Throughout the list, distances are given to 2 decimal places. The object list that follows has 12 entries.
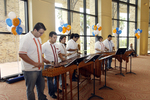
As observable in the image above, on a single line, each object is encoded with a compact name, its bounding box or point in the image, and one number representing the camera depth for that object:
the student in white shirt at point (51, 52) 2.72
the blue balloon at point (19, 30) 3.75
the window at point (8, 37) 4.39
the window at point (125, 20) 9.40
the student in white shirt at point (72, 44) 4.01
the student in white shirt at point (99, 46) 5.39
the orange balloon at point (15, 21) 3.63
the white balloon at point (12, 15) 3.59
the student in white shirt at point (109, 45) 5.84
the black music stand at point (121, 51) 4.26
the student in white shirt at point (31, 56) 1.85
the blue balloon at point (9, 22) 3.55
